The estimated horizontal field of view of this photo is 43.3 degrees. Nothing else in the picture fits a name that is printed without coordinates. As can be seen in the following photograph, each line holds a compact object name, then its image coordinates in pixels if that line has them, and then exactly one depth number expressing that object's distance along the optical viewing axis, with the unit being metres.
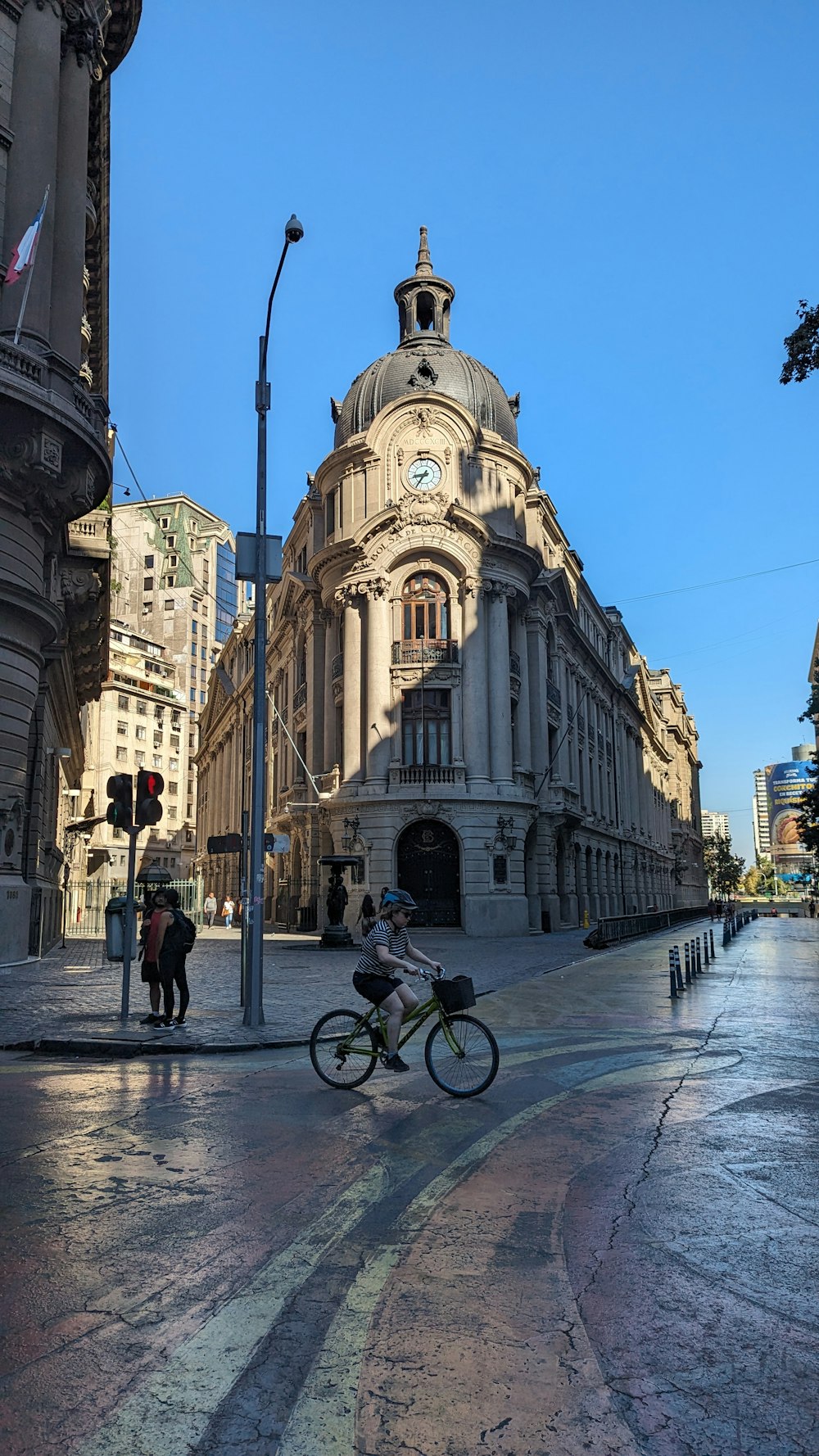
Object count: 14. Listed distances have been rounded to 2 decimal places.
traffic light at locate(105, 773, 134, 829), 13.24
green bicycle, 8.62
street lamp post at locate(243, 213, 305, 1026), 13.30
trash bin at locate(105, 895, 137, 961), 14.06
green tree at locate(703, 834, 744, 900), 141.12
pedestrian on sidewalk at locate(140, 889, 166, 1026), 12.83
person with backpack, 12.55
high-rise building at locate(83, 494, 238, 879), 92.75
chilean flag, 18.34
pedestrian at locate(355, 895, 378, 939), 29.37
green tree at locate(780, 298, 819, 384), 13.59
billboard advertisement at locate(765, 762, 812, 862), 184.60
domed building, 39.56
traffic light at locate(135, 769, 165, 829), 13.33
